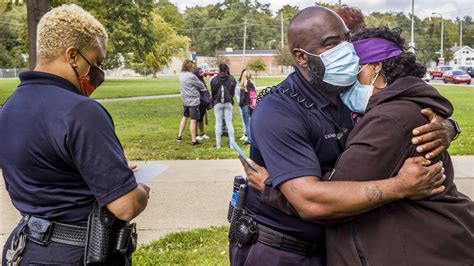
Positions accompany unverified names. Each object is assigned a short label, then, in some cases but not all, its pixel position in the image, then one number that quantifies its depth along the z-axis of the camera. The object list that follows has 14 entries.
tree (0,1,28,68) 71.31
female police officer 2.18
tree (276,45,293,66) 60.30
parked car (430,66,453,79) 55.88
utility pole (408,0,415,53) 46.18
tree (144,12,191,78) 62.14
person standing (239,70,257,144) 11.86
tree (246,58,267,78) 65.89
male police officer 1.89
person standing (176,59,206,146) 11.22
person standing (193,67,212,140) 11.57
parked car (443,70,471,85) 43.70
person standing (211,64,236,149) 10.84
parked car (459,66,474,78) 55.22
